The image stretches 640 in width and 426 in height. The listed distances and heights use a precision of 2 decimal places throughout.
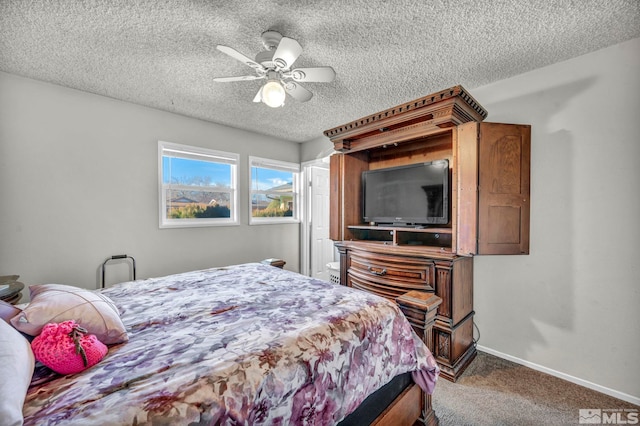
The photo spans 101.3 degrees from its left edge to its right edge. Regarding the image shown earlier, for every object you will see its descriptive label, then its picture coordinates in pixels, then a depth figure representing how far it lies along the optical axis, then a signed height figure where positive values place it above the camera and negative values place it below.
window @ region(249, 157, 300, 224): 4.08 +0.32
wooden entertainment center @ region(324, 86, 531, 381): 2.07 -0.04
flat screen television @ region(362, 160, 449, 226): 2.44 +0.16
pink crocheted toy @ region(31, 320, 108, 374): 0.84 -0.46
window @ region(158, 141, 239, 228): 3.24 +0.33
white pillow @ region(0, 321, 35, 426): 0.58 -0.43
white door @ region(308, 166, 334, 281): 4.57 -0.26
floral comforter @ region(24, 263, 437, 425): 0.73 -0.53
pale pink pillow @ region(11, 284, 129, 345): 0.95 -0.40
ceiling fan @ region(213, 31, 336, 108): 1.65 +0.98
